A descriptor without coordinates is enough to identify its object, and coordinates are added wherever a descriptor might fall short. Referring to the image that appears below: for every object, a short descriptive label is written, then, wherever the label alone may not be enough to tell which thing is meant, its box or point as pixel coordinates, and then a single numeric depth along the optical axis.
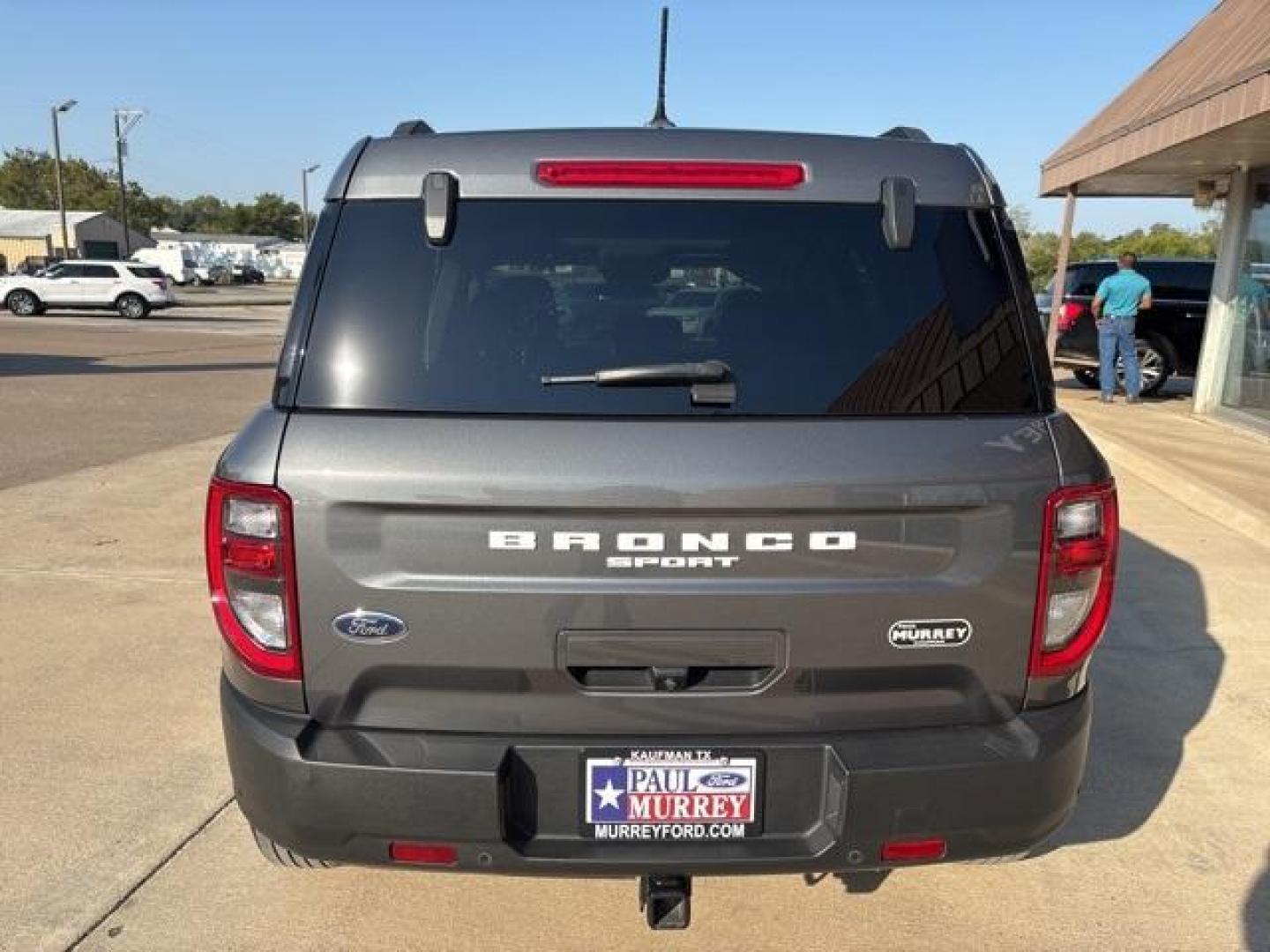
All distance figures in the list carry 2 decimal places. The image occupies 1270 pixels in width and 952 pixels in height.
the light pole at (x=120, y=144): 54.66
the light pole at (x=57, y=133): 45.22
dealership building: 8.56
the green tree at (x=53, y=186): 92.25
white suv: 31.17
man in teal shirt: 12.09
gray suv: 2.03
